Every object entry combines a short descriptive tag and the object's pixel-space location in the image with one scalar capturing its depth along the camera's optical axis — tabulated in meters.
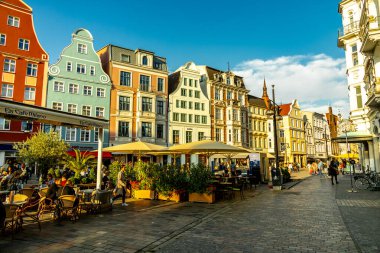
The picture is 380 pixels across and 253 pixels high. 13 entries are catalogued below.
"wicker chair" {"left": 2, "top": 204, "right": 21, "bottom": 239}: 6.69
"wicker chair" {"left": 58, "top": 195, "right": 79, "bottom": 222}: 8.17
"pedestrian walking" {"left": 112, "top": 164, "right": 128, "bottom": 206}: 11.56
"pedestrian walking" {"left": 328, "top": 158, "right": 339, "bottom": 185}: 22.12
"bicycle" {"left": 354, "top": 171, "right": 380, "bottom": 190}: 16.44
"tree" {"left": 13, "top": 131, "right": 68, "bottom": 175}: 21.97
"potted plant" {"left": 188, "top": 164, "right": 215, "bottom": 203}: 12.34
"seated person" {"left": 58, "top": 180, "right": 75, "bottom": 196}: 8.99
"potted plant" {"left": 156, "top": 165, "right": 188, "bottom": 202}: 12.74
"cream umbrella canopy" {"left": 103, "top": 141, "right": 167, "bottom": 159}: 15.14
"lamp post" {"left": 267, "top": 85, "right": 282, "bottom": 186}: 18.25
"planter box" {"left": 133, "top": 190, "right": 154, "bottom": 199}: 13.46
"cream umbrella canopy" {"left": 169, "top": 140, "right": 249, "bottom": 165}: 13.31
